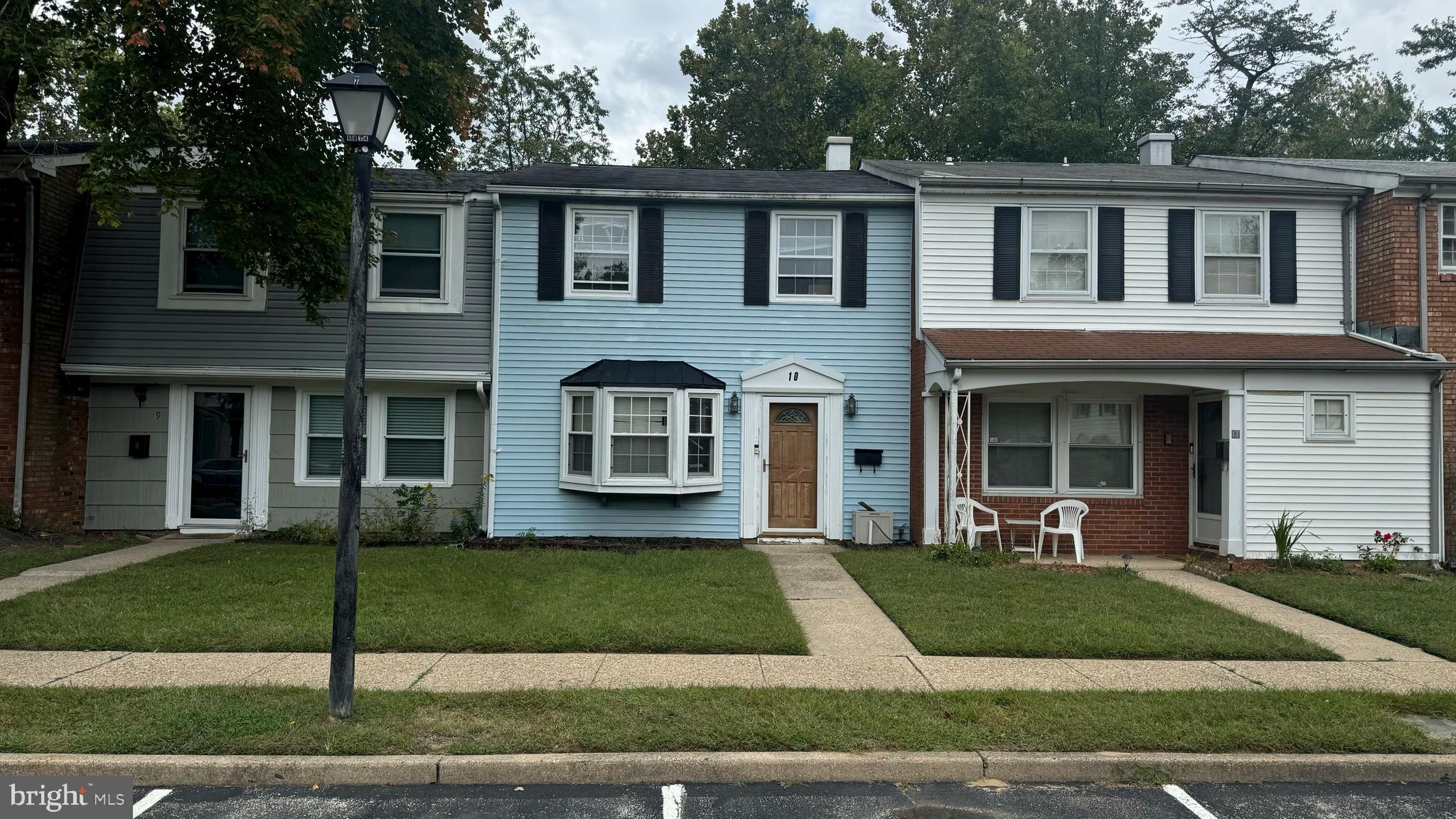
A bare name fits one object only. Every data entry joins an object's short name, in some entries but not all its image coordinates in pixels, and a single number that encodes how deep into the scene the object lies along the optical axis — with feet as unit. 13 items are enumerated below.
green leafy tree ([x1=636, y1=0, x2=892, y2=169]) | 106.32
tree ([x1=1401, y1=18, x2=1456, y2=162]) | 101.55
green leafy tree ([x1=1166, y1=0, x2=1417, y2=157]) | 100.99
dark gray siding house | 45.14
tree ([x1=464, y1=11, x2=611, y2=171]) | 104.47
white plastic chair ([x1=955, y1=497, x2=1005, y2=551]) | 40.50
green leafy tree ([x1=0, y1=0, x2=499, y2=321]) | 32.89
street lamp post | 18.90
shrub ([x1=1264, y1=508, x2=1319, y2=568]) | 39.17
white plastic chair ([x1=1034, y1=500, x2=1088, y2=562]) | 40.52
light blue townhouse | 45.65
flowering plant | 39.60
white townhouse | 44.29
